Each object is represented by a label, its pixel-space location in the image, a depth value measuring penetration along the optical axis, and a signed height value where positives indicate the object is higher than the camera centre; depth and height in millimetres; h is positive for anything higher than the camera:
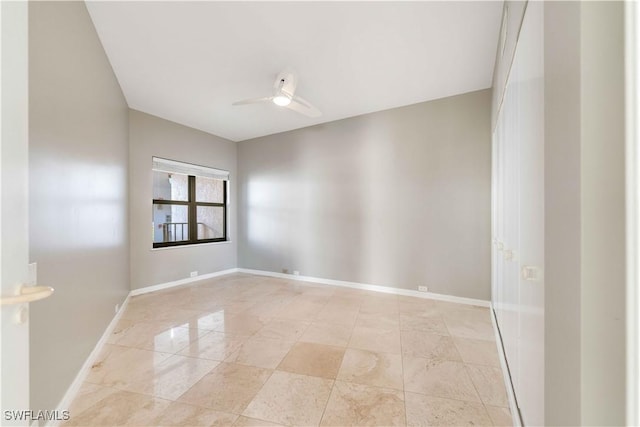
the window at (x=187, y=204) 4199 +186
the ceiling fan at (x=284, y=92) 2504 +1270
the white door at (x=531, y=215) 969 -11
